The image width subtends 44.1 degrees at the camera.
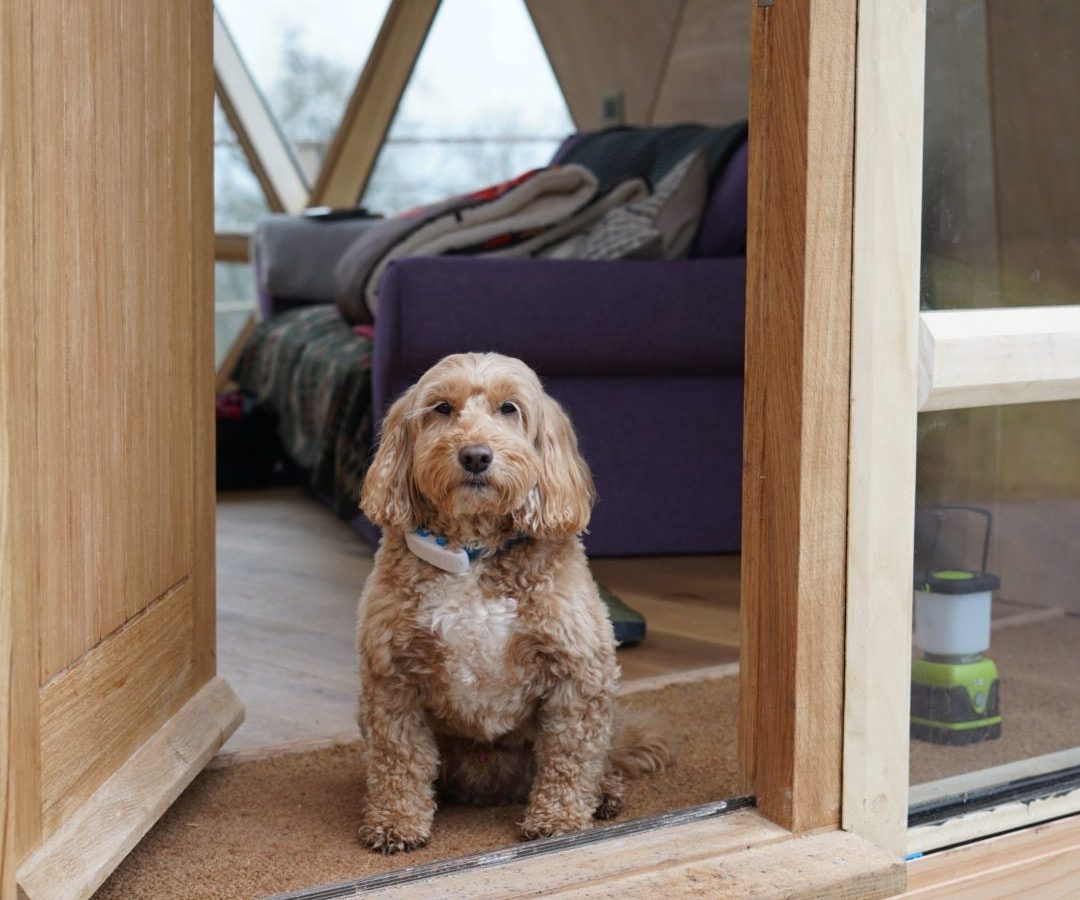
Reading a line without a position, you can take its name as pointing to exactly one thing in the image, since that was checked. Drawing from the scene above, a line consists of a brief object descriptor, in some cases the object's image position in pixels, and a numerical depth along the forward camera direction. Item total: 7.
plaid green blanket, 3.62
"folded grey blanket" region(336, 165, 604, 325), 3.41
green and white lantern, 1.56
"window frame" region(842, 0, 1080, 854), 1.43
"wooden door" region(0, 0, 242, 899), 1.18
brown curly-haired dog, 1.58
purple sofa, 3.05
